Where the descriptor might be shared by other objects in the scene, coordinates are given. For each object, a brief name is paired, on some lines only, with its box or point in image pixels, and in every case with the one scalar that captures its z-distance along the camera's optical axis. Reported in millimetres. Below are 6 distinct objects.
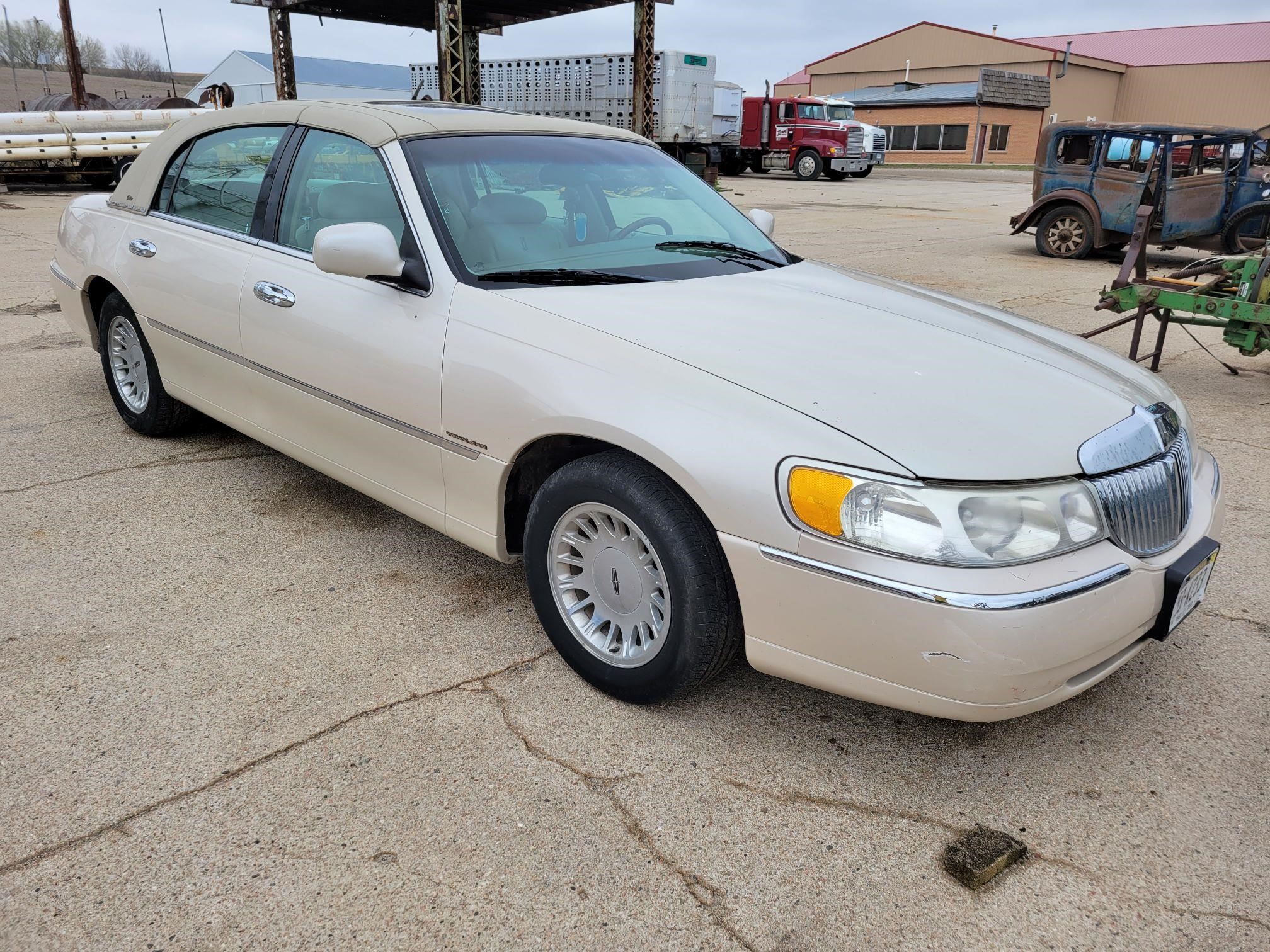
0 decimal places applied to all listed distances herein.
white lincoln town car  2139
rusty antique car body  11242
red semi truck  30125
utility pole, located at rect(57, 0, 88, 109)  25438
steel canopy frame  17312
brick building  50688
